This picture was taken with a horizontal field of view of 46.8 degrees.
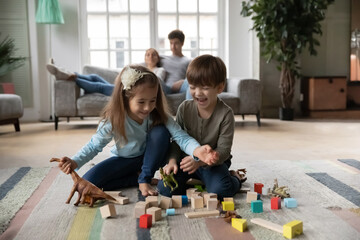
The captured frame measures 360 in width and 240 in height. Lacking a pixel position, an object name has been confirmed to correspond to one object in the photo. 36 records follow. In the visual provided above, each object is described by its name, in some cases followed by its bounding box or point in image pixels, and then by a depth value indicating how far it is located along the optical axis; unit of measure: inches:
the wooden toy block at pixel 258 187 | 69.7
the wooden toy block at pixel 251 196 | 64.2
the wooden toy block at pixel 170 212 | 59.1
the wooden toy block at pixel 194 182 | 73.5
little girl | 67.4
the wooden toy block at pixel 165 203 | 61.8
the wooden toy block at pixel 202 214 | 57.7
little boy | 66.4
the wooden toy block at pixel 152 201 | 60.6
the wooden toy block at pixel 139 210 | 57.7
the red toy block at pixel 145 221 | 53.7
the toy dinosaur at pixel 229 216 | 55.7
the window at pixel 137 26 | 205.9
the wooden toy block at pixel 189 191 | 67.4
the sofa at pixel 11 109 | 155.4
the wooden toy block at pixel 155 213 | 56.1
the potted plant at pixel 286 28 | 178.2
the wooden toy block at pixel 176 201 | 62.7
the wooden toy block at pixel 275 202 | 60.9
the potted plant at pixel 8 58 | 188.4
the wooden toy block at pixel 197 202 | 62.1
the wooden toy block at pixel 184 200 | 64.0
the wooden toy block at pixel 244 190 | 70.7
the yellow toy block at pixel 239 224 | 51.9
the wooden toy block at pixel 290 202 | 61.7
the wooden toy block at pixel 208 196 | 62.9
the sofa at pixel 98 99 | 162.6
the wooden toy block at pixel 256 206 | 59.7
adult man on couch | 168.6
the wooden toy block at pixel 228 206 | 60.5
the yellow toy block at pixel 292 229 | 49.1
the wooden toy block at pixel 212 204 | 61.3
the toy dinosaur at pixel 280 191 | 66.4
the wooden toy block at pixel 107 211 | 57.8
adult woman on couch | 161.3
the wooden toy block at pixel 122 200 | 64.6
